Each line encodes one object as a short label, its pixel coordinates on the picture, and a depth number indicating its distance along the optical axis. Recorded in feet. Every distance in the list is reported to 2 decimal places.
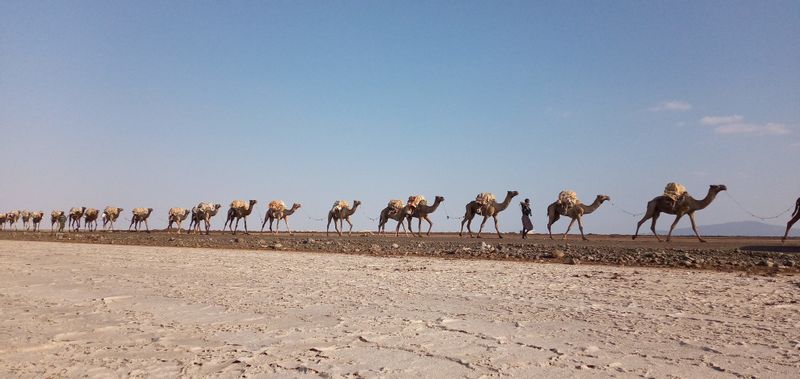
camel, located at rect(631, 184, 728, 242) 74.13
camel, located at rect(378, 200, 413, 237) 119.65
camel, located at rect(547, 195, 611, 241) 87.10
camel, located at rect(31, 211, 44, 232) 227.22
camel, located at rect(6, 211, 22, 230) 252.28
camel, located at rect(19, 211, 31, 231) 230.34
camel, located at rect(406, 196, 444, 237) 116.60
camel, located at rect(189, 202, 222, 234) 154.81
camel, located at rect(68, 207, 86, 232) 207.92
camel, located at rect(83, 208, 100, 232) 200.34
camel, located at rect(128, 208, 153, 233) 185.06
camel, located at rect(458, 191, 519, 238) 101.96
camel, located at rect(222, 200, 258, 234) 148.25
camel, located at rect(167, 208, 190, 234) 165.54
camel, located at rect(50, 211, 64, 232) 212.64
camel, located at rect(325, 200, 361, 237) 135.85
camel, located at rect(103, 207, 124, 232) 195.65
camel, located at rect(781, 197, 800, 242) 68.39
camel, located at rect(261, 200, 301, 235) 141.08
